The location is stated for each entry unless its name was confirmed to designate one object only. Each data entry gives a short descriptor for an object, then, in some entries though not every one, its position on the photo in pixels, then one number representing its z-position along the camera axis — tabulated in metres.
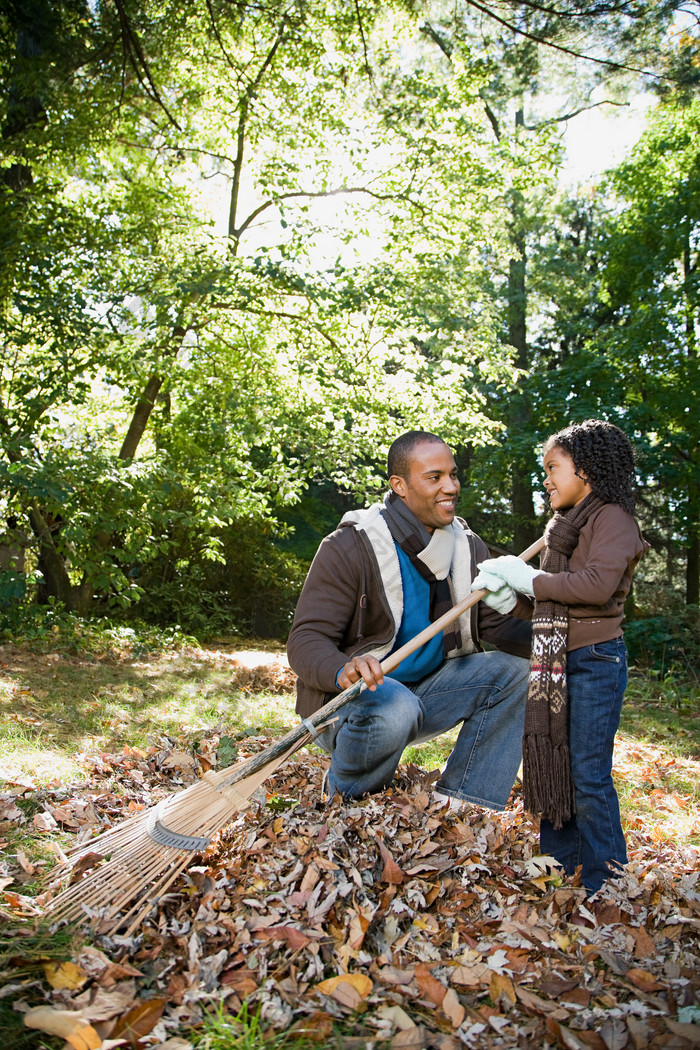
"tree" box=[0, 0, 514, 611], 6.65
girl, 2.53
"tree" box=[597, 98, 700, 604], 11.38
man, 2.77
